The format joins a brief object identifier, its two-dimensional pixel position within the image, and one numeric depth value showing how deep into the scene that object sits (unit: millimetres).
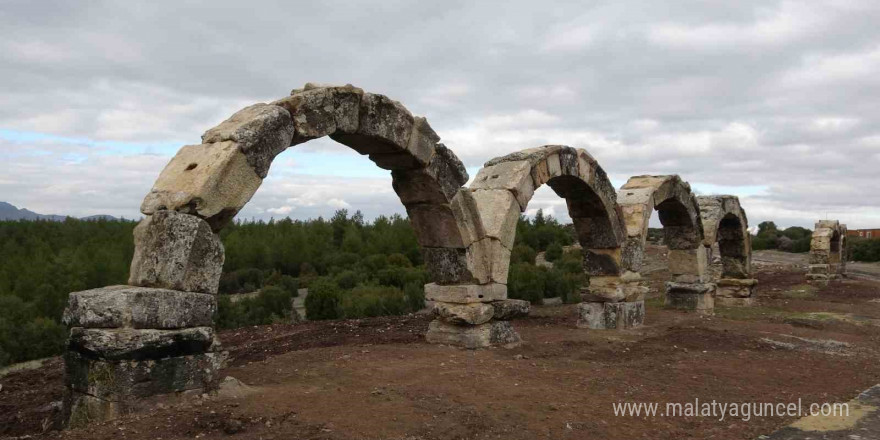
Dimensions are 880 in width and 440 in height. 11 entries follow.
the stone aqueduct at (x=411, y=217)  4445
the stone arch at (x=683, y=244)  12119
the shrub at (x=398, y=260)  18359
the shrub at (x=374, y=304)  12727
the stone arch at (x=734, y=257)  15445
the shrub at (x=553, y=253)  23344
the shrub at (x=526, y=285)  14891
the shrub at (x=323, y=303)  12570
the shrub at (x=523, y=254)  21969
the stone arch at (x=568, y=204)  7918
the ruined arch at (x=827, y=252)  20109
